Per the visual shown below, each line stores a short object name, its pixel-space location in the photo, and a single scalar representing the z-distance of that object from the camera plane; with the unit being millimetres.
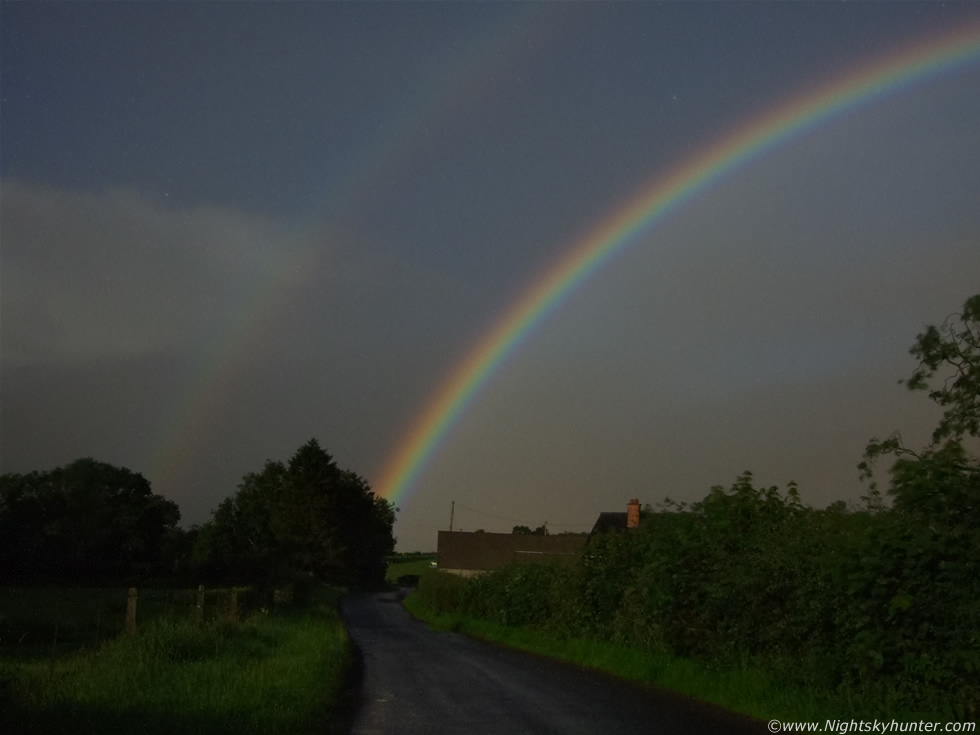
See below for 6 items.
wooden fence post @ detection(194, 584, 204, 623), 19731
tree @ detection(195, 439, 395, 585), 79812
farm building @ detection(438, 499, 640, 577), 79250
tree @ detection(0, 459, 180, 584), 37094
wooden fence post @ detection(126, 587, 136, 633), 17170
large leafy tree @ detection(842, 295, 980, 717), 11156
